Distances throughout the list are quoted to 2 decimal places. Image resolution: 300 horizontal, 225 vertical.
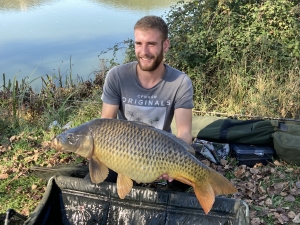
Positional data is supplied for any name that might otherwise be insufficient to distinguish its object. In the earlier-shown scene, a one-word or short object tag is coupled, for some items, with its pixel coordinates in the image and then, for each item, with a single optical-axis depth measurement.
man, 1.92
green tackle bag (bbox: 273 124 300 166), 2.55
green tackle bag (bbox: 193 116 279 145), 2.68
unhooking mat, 1.67
